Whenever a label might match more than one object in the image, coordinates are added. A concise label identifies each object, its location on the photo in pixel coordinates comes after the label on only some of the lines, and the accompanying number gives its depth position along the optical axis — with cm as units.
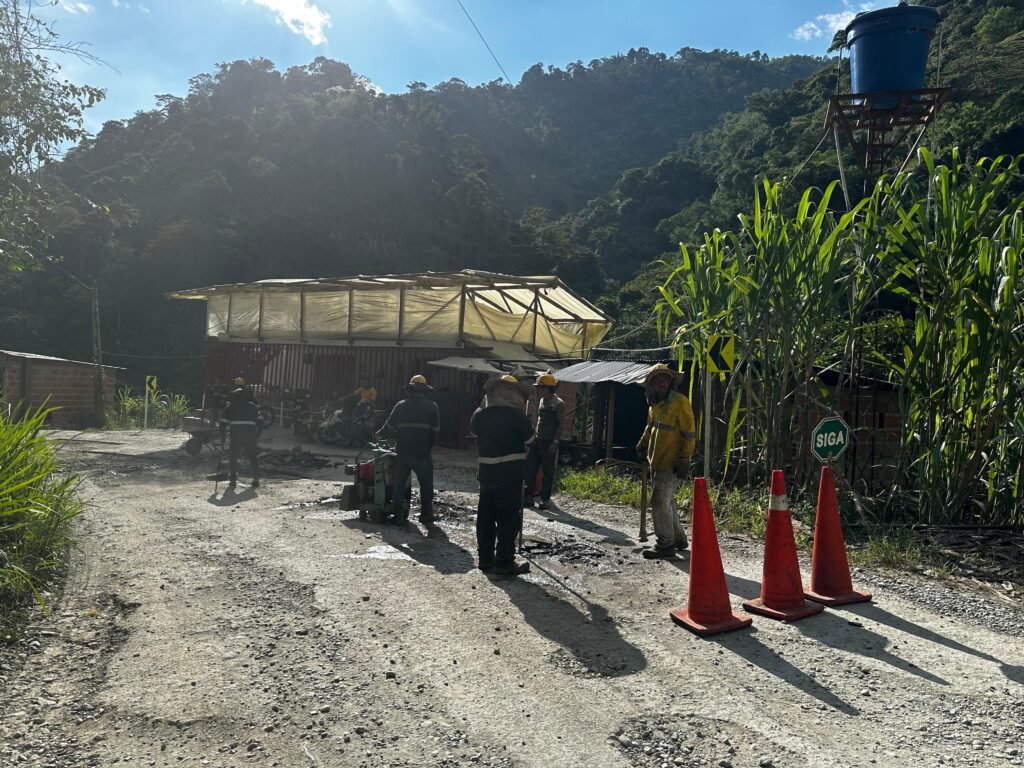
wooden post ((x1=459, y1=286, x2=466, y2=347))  1869
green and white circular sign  568
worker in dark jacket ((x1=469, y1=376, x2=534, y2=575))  657
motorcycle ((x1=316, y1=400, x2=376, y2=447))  1686
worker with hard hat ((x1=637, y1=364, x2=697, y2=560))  697
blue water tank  1218
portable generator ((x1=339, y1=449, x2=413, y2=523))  885
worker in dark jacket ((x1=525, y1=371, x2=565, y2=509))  1024
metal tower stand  1234
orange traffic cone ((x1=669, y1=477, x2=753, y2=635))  506
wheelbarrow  1508
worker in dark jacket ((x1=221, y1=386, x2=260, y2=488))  1136
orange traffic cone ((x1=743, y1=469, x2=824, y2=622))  530
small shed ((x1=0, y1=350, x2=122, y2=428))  2233
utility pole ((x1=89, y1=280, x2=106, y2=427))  2438
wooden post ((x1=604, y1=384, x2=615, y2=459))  1295
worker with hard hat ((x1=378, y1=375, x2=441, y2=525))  877
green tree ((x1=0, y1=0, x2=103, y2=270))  954
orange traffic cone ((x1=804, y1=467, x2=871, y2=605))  564
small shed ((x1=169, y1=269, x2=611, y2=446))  1838
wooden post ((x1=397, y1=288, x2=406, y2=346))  1953
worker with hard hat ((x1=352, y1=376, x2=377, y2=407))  1761
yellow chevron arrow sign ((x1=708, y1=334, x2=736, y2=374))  838
